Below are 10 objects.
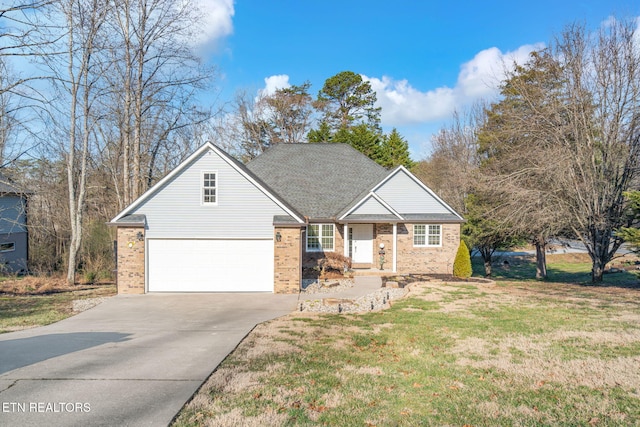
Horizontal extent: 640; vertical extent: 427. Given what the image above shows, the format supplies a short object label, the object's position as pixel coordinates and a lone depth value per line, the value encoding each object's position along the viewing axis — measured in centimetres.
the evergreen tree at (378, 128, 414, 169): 3453
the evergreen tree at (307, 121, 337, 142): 3584
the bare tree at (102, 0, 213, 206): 1984
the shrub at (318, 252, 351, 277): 1844
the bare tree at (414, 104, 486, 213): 3180
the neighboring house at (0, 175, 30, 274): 2336
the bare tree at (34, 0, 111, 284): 1669
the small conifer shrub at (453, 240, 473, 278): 1886
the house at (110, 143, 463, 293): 1442
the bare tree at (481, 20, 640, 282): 1691
